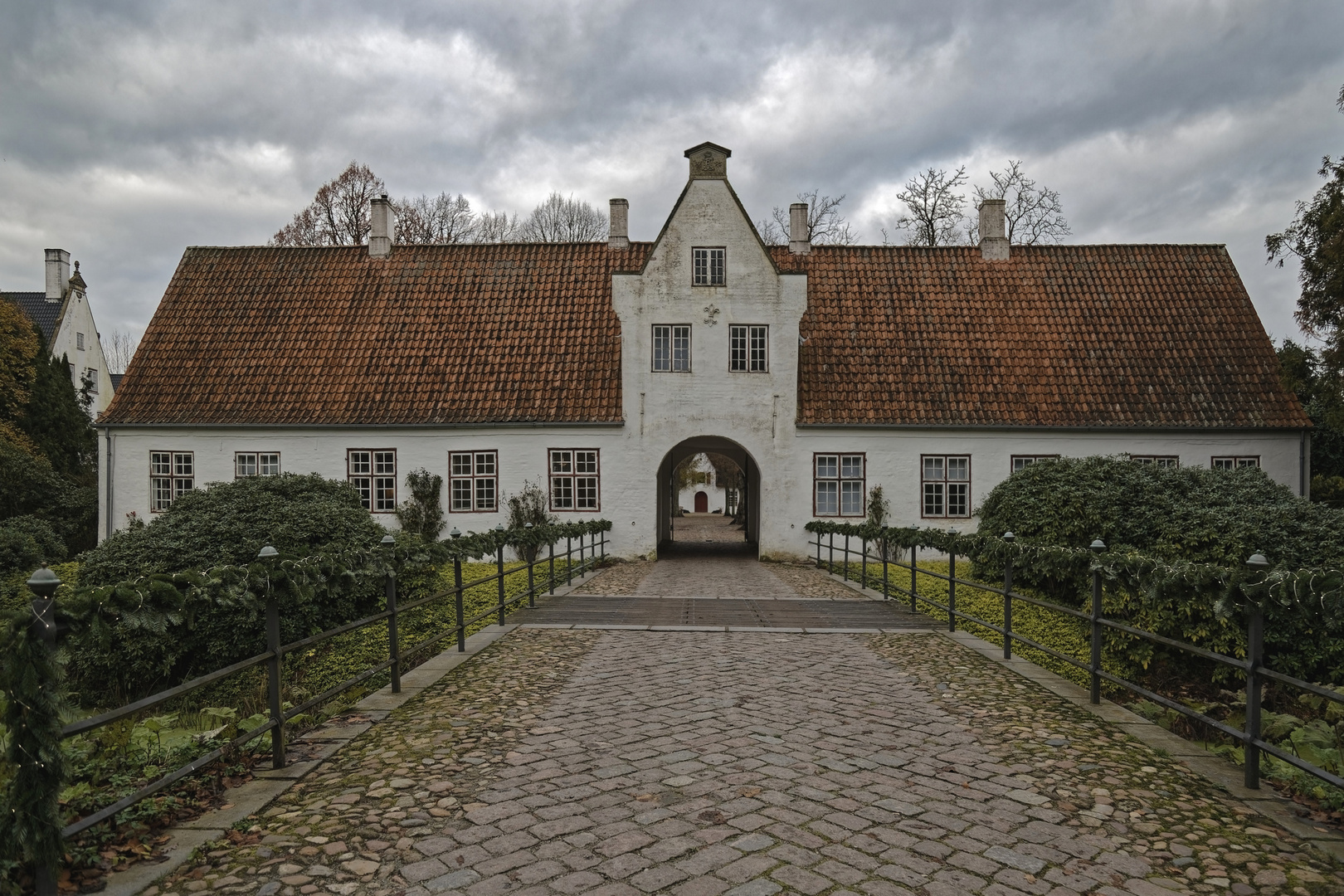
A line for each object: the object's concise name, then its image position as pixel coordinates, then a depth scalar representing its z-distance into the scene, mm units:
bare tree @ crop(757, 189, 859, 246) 42844
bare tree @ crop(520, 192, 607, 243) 45312
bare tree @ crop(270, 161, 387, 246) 39219
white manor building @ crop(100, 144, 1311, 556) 23547
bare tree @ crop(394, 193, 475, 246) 39438
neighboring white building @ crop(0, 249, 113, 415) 45719
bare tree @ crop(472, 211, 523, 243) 44875
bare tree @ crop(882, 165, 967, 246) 38969
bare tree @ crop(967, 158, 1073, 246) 38188
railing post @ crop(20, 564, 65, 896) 3553
